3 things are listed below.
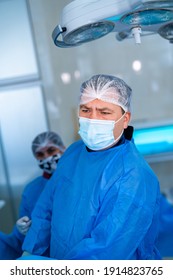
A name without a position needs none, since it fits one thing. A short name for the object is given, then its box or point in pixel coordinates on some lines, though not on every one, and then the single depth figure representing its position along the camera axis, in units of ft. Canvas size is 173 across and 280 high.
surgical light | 2.66
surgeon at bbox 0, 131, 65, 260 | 5.73
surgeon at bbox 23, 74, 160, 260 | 2.98
